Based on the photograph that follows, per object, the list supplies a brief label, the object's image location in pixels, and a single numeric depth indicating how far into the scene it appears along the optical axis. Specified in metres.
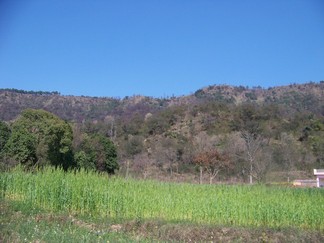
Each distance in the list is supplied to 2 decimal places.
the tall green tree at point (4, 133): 29.04
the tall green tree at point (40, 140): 26.89
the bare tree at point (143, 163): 40.09
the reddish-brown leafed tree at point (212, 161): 33.94
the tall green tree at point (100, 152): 34.00
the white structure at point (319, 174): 34.50
